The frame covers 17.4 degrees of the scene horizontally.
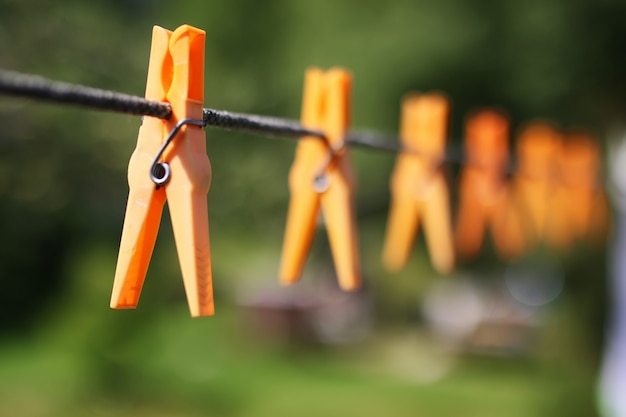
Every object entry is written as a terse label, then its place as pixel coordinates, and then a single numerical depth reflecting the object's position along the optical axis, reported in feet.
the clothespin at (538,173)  3.03
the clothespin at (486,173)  2.74
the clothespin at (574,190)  3.26
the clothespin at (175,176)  1.84
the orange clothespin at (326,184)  2.11
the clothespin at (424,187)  2.41
